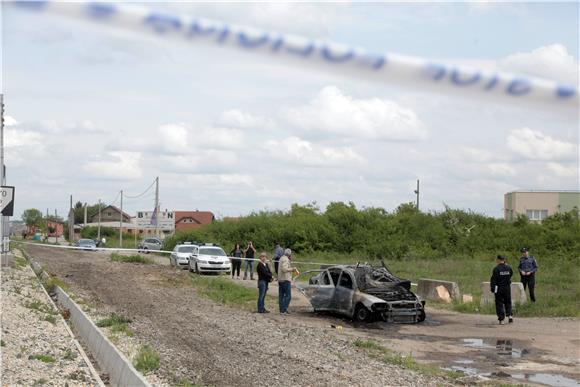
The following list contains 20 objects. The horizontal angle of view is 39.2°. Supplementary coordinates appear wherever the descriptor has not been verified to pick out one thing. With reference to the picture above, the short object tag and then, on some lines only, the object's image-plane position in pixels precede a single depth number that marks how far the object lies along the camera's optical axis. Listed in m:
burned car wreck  19.58
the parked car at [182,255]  44.83
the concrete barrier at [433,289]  25.19
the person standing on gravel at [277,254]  31.20
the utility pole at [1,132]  29.98
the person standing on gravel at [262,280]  21.67
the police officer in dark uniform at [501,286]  19.14
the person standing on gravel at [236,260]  38.11
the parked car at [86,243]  73.92
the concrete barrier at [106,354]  10.12
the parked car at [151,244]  73.07
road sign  27.22
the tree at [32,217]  173.41
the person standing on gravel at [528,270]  22.69
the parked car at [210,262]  40.47
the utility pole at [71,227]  113.67
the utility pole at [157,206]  81.50
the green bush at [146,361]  11.82
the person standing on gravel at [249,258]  35.56
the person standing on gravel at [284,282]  21.36
